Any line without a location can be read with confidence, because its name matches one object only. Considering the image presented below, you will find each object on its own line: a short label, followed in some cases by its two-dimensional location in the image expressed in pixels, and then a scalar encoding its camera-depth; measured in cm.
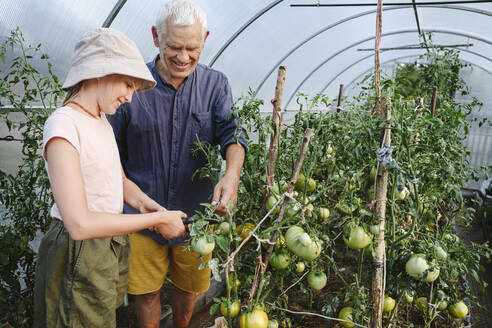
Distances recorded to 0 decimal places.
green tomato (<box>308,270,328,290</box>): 152
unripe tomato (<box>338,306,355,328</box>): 163
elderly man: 155
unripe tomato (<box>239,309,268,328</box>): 131
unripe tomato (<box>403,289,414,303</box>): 176
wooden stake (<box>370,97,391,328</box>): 121
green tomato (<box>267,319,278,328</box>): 157
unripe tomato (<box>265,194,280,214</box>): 142
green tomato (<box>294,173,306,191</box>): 165
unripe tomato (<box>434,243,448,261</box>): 124
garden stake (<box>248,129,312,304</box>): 115
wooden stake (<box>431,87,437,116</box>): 233
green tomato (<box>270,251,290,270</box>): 140
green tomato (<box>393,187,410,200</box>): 140
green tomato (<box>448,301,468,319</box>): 172
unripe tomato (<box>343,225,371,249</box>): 124
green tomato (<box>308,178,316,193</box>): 166
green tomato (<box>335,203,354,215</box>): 153
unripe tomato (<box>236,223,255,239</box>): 145
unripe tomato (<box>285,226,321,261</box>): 118
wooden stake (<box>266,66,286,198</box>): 134
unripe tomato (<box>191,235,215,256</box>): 110
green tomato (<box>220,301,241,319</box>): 143
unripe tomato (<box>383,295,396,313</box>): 161
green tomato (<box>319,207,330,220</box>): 171
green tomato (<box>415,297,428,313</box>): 187
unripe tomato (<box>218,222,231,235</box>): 135
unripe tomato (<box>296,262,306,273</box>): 160
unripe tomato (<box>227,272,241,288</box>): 133
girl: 95
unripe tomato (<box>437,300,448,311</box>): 176
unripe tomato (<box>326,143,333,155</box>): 181
